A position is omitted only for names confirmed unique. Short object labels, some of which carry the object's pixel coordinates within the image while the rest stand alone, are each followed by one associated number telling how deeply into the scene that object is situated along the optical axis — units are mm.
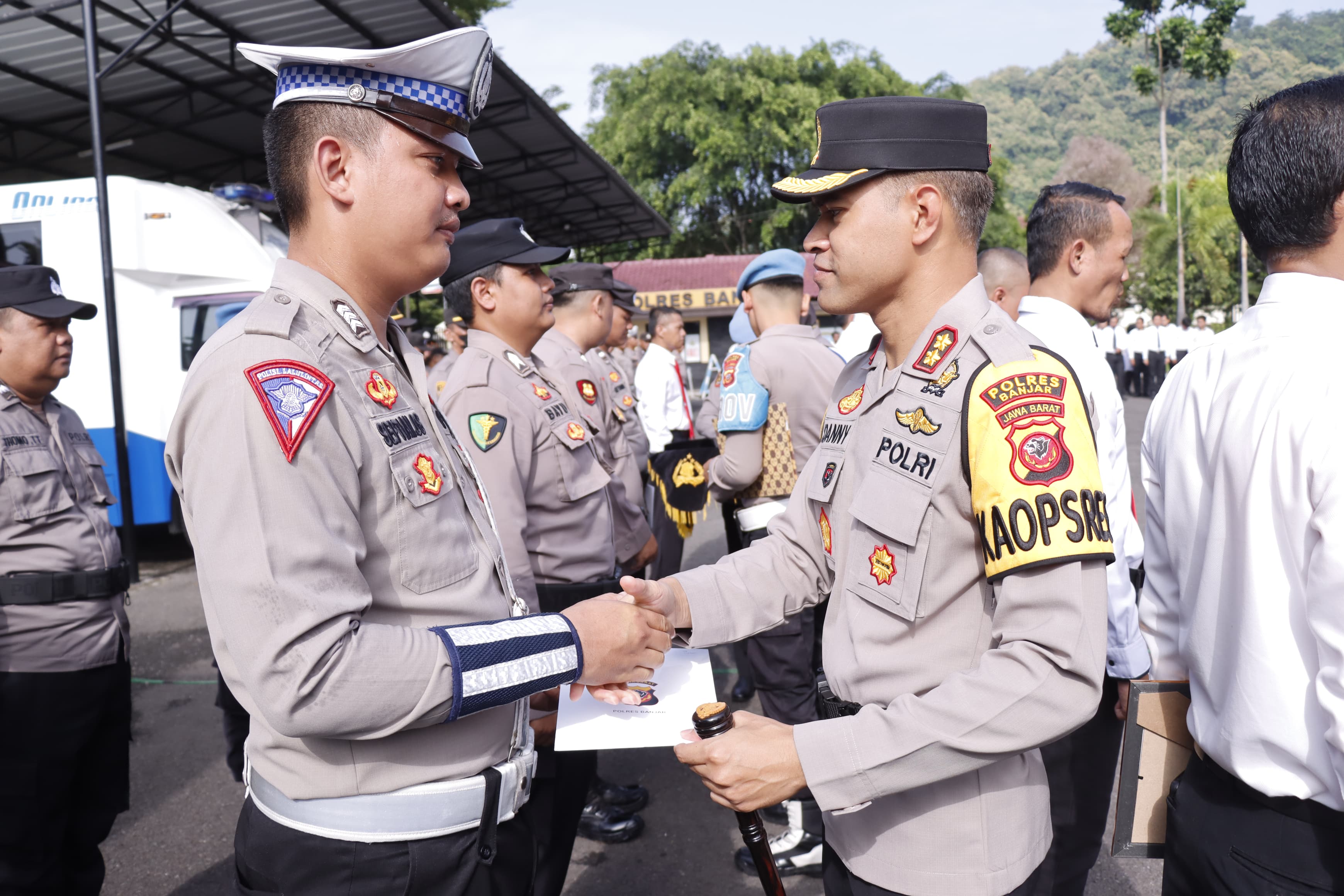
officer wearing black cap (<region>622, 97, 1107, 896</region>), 1307
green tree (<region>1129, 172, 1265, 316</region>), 29391
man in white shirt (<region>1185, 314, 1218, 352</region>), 20125
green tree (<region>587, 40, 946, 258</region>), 31297
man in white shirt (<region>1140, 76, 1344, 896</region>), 1288
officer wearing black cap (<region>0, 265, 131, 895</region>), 2770
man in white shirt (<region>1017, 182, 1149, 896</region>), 2412
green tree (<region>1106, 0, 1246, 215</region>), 35906
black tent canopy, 8703
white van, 7816
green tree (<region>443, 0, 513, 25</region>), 15125
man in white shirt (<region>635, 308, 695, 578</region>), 8523
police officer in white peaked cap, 1241
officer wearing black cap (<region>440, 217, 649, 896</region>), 2709
